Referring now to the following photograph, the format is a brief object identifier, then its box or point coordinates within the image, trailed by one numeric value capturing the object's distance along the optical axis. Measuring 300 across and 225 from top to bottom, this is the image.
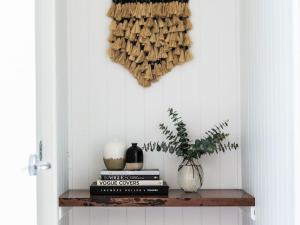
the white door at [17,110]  1.60
